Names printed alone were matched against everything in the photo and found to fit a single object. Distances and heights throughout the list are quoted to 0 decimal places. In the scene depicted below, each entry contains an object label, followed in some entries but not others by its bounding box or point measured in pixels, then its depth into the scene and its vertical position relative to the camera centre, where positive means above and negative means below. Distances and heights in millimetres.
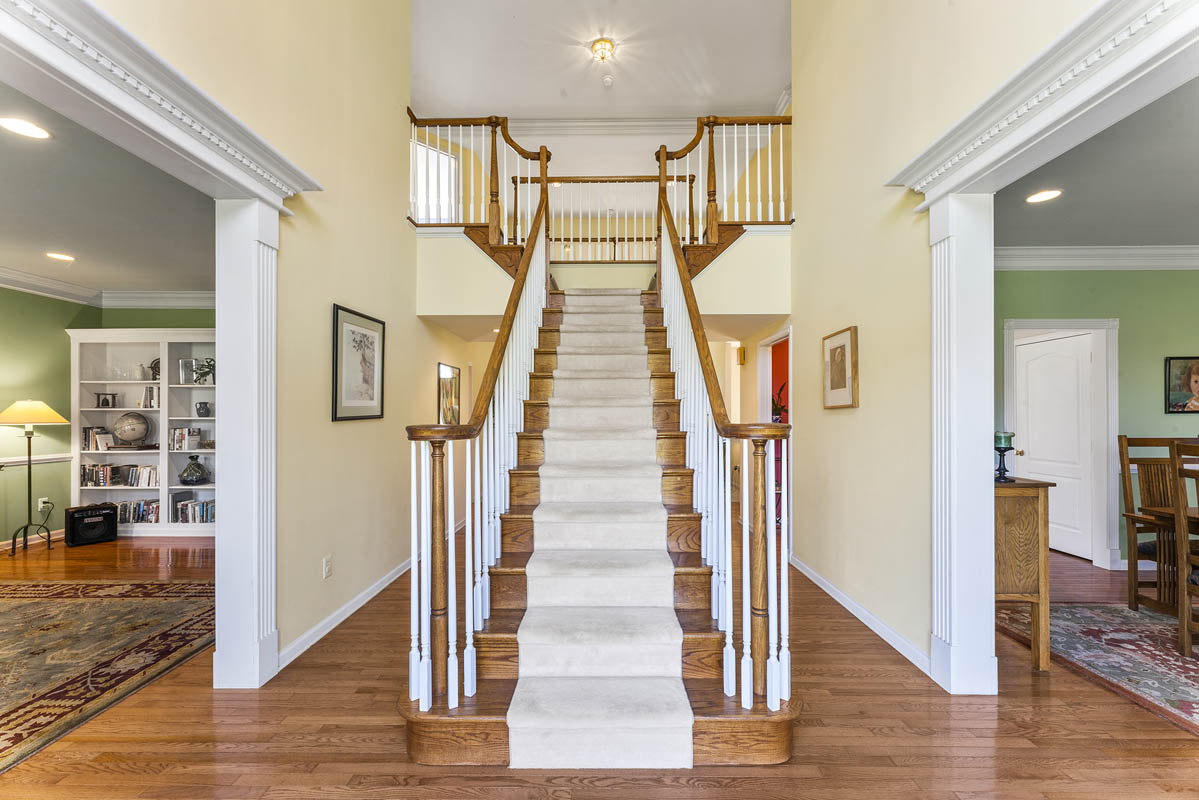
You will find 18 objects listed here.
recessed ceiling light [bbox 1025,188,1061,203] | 3459 +1229
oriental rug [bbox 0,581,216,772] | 2325 -1284
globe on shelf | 5824 -290
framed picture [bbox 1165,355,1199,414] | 4719 +74
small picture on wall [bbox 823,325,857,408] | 3375 +184
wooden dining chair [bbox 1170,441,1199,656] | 2848 -780
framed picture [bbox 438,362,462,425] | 5293 +49
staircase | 1983 -785
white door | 4934 -271
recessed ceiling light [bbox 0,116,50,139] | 2555 +1237
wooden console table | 2676 -715
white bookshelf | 5812 -10
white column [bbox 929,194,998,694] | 2475 -200
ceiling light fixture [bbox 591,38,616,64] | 4949 +3044
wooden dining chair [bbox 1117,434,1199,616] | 3484 -848
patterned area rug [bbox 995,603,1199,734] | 2432 -1281
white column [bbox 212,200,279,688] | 2535 -216
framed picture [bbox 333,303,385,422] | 3287 +208
